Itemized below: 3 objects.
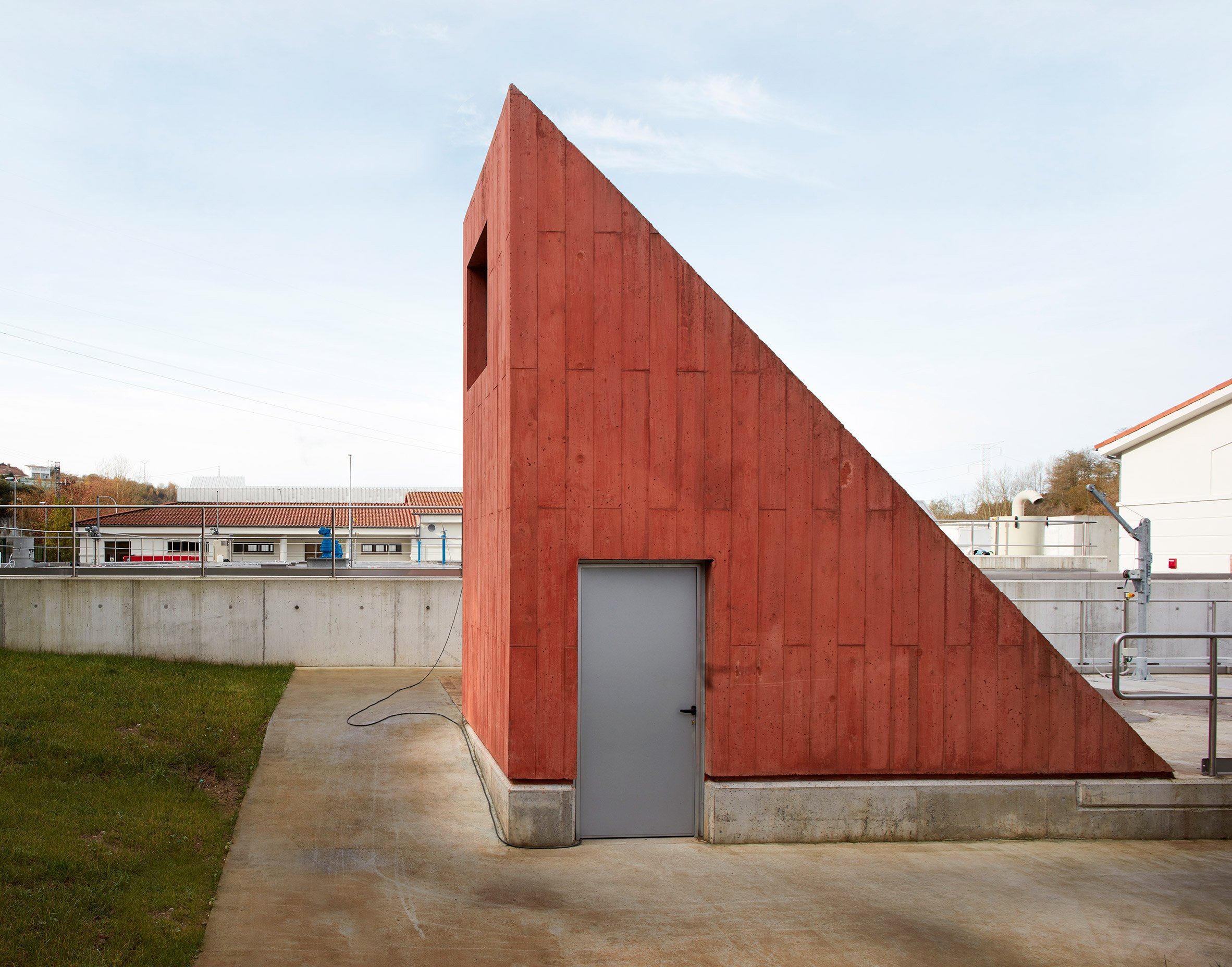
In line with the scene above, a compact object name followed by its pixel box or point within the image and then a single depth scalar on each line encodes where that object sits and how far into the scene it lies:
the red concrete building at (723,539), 6.98
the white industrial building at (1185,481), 28.56
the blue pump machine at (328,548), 15.84
